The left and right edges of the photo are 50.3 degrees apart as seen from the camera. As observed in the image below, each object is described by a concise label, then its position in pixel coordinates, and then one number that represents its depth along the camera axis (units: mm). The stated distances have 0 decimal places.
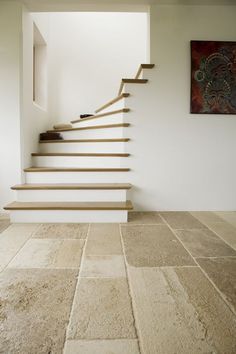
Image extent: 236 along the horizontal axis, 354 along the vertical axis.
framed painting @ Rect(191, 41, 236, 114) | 2674
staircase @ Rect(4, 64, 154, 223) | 2312
